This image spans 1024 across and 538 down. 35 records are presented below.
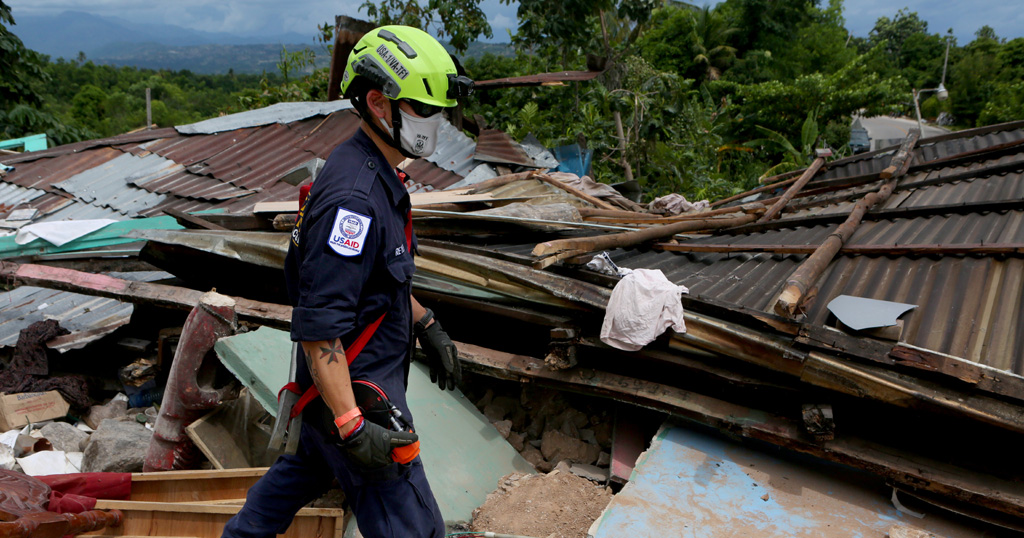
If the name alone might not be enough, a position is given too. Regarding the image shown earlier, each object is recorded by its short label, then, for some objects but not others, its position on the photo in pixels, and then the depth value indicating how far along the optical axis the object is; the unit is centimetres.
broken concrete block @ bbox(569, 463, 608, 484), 323
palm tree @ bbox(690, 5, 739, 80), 2781
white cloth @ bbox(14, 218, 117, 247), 542
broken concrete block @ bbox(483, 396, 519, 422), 384
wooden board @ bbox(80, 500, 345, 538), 287
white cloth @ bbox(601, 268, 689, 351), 280
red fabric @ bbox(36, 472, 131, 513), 319
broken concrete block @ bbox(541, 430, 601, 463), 348
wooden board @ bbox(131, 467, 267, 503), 318
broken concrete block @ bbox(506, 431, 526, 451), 364
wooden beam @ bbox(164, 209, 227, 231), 462
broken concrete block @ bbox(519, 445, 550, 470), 350
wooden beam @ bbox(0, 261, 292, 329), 407
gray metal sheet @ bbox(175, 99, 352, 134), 897
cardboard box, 408
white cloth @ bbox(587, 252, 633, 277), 321
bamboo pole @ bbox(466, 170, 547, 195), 601
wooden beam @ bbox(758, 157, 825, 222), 532
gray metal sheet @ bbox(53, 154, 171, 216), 705
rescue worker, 180
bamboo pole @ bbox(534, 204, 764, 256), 321
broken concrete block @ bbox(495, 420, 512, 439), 367
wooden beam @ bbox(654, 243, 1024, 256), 332
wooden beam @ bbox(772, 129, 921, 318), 256
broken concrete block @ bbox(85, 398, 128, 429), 440
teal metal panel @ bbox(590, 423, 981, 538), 240
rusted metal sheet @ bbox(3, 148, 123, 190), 770
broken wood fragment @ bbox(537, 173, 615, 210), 609
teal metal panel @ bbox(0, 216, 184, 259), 545
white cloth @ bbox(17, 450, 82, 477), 365
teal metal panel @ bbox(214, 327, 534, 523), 310
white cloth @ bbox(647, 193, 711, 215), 630
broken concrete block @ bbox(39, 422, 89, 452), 396
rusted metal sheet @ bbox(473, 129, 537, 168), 777
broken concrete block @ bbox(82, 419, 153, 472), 357
